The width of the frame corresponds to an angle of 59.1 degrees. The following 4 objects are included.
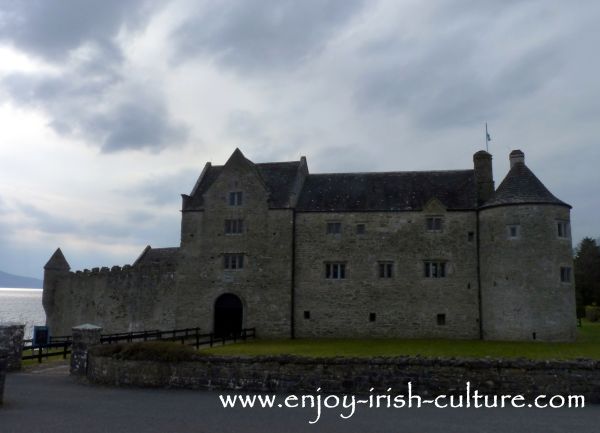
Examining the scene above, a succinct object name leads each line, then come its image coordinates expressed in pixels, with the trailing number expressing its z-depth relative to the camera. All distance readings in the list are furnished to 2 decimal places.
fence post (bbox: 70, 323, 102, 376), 21.56
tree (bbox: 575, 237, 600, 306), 64.44
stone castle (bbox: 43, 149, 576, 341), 32.97
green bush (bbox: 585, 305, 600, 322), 58.38
